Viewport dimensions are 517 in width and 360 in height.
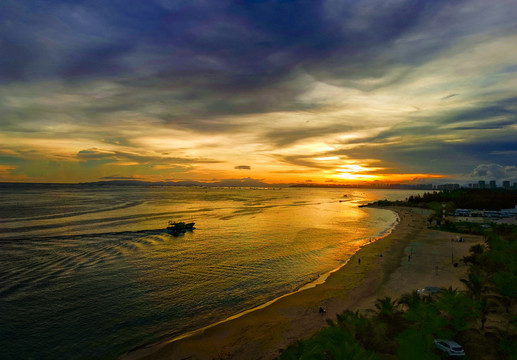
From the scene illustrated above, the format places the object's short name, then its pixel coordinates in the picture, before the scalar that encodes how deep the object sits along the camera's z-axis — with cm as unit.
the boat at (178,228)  7956
